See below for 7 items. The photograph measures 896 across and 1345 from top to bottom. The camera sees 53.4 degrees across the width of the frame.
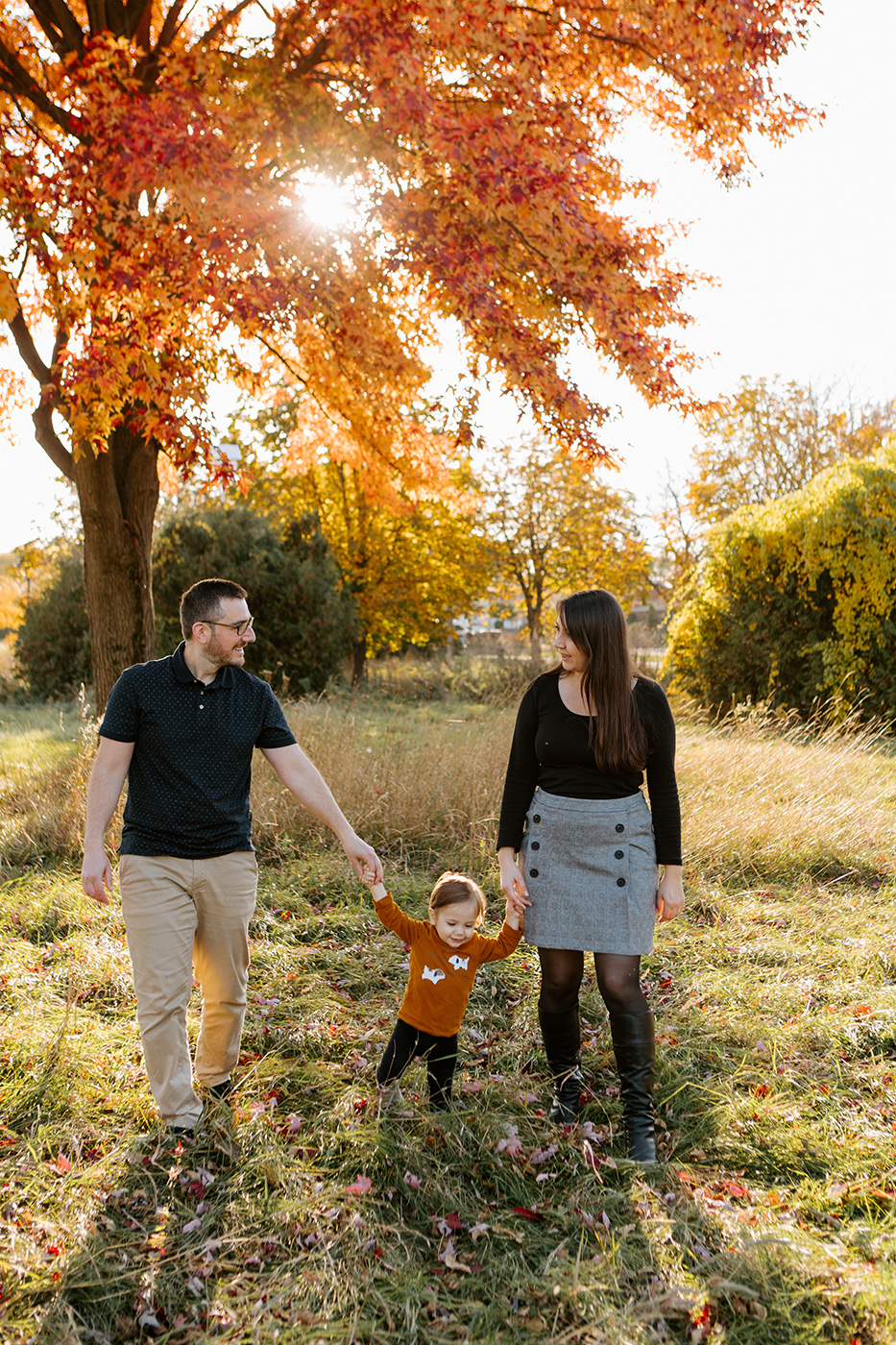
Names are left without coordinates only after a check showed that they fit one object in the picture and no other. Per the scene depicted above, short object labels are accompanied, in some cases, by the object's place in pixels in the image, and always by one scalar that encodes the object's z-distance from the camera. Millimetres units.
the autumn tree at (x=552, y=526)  16156
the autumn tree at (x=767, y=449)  22062
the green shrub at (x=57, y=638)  14258
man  2783
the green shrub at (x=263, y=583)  13023
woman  2842
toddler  2879
